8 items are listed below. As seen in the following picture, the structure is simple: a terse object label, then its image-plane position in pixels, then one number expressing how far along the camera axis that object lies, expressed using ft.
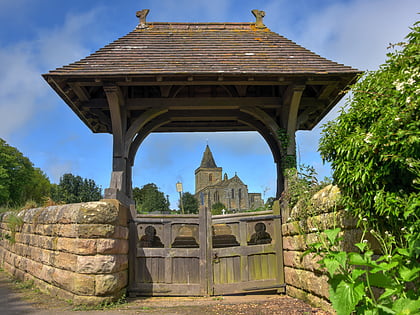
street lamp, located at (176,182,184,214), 52.60
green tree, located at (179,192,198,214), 121.22
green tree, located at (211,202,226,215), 168.43
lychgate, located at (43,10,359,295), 22.43
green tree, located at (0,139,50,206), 135.95
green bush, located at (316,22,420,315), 8.70
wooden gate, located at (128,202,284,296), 22.09
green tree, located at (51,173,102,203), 81.66
